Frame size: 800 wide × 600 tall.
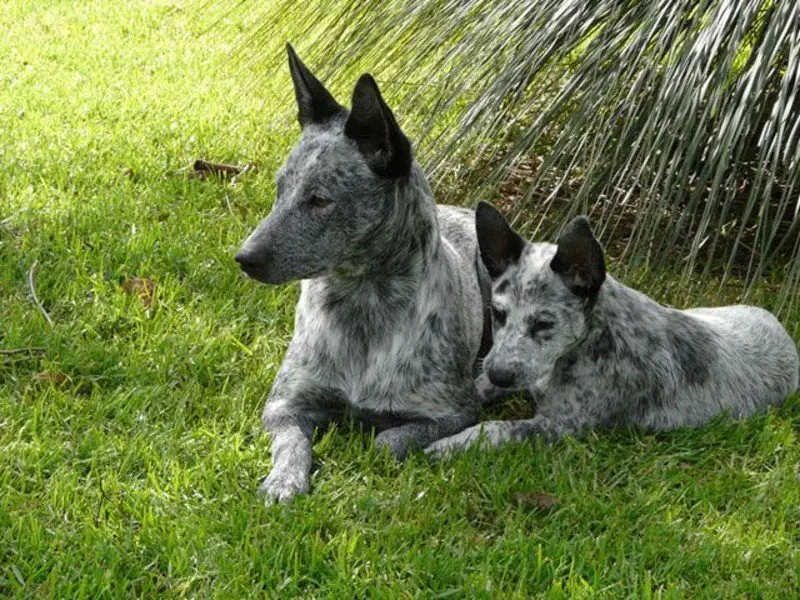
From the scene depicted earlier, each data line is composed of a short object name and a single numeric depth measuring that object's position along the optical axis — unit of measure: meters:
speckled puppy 3.68
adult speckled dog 3.51
